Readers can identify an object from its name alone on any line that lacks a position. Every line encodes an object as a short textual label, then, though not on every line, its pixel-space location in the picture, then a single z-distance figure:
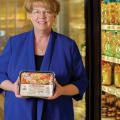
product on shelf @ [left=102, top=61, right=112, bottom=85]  3.33
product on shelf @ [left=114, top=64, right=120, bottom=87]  3.24
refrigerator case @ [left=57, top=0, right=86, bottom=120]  3.12
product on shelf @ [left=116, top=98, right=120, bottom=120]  3.35
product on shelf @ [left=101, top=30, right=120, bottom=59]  3.21
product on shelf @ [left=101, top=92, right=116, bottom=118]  3.35
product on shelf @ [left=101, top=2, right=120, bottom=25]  3.16
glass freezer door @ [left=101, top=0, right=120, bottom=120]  3.12
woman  2.11
